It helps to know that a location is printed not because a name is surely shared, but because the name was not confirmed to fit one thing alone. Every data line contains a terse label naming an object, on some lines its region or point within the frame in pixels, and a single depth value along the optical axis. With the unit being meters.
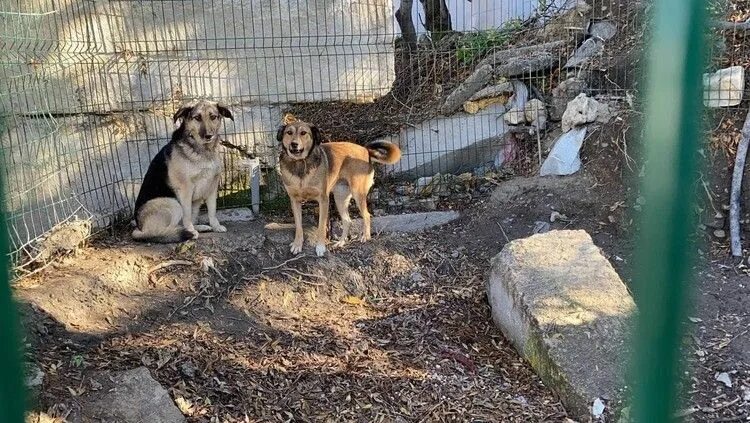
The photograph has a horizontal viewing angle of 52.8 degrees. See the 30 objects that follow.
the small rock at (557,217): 6.42
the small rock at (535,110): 7.51
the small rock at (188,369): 4.30
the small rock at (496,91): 7.79
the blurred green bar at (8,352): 0.99
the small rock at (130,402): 3.79
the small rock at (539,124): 7.49
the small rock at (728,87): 6.38
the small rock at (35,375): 3.74
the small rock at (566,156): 6.95
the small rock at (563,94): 7.45
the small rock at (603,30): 7.93
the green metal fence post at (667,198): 0.95
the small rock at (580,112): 7.07
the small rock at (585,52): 7.71
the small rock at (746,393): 4.06
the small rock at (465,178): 7.46
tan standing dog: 6.09
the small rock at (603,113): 7.04
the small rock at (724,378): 4.20
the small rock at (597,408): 3.89
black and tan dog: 6.12
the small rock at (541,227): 6.36
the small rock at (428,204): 7.20
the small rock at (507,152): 7.61
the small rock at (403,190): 7.53
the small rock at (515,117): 7.61
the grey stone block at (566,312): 4.08
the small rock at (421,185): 7.48
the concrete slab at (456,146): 7.70
